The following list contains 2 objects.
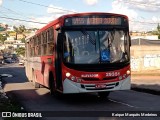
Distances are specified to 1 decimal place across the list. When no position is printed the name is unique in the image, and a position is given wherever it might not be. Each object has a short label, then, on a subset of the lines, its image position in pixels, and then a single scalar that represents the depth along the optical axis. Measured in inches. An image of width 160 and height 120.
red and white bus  355.9
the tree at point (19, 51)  3918.5
